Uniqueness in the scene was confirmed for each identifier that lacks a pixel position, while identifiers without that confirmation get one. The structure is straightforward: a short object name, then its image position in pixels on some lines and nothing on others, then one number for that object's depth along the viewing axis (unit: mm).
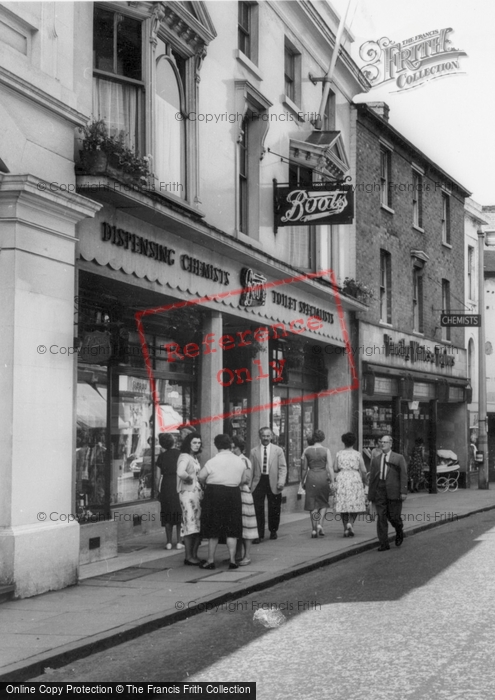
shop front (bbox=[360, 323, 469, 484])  26234
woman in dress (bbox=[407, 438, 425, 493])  29875
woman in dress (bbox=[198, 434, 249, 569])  12250
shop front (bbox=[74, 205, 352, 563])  13156
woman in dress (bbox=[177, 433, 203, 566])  12508
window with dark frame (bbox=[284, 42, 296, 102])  21656
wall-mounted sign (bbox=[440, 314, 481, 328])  30703
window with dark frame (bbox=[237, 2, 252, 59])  18875
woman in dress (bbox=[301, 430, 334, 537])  16234
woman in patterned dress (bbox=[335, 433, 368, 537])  16391
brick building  26188
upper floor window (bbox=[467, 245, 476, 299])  36144
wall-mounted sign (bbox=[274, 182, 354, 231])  18797
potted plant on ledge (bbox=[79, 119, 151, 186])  11891
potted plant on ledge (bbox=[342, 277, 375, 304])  24391
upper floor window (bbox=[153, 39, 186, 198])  14914
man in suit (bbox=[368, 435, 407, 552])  15016
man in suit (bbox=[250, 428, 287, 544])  15844
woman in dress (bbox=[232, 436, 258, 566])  12531
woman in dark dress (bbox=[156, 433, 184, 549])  14164
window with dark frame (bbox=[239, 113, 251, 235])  18859
